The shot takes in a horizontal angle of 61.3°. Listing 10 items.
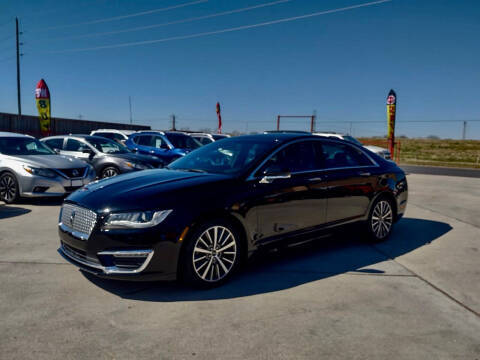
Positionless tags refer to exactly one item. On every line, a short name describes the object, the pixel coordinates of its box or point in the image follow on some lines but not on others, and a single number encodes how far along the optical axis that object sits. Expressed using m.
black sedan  3.64
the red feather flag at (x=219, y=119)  34.59
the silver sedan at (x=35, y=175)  8.38
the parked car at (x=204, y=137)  19.19
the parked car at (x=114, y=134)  18.11
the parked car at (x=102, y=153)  10.97
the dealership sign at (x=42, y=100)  20.75
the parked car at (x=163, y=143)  13.74
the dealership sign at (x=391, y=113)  24.30
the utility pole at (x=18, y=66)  31.16
